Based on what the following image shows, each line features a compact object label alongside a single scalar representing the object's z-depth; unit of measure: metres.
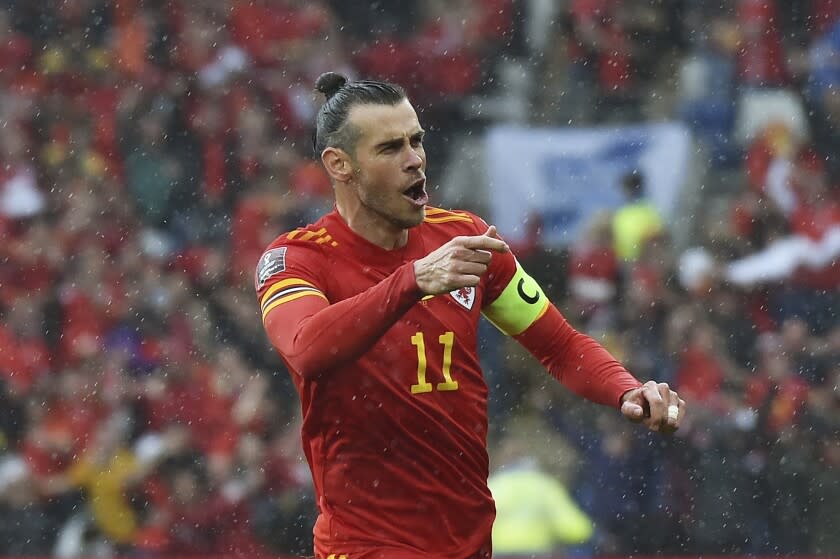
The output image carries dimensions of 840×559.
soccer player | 7.92
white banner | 18.53
